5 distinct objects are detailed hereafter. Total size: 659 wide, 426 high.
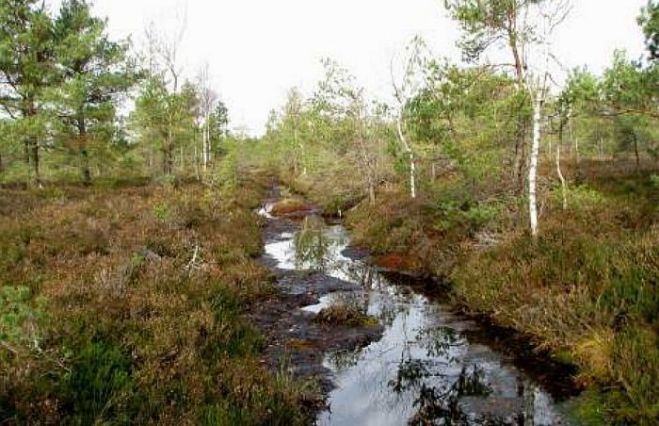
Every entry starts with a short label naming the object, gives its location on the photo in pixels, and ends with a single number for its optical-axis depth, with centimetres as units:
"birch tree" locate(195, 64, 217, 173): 3926
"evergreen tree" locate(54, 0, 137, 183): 2262
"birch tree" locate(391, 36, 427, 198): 2258
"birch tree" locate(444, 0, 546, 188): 1202
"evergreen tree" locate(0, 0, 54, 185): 2147
